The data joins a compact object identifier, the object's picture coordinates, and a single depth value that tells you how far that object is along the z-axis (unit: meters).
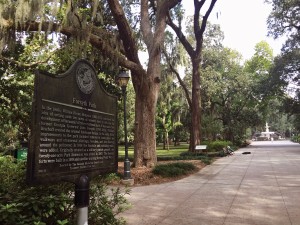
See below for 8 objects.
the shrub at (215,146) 27.64
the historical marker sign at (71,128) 2.90
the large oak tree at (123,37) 10.85
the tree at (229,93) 38.22
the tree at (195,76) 23.02
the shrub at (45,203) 3.45
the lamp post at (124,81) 12.02
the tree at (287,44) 30.76
